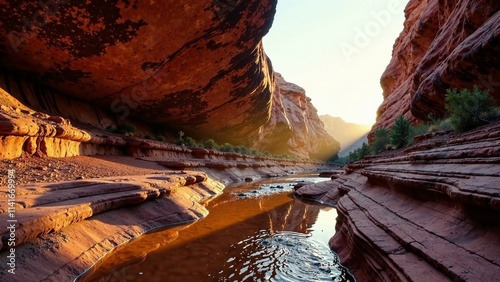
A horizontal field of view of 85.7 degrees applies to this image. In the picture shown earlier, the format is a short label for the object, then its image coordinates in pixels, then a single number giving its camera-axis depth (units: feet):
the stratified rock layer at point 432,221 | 8.04
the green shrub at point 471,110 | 28.45
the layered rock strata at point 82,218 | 10.00
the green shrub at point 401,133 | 50.57
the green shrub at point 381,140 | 67.63
